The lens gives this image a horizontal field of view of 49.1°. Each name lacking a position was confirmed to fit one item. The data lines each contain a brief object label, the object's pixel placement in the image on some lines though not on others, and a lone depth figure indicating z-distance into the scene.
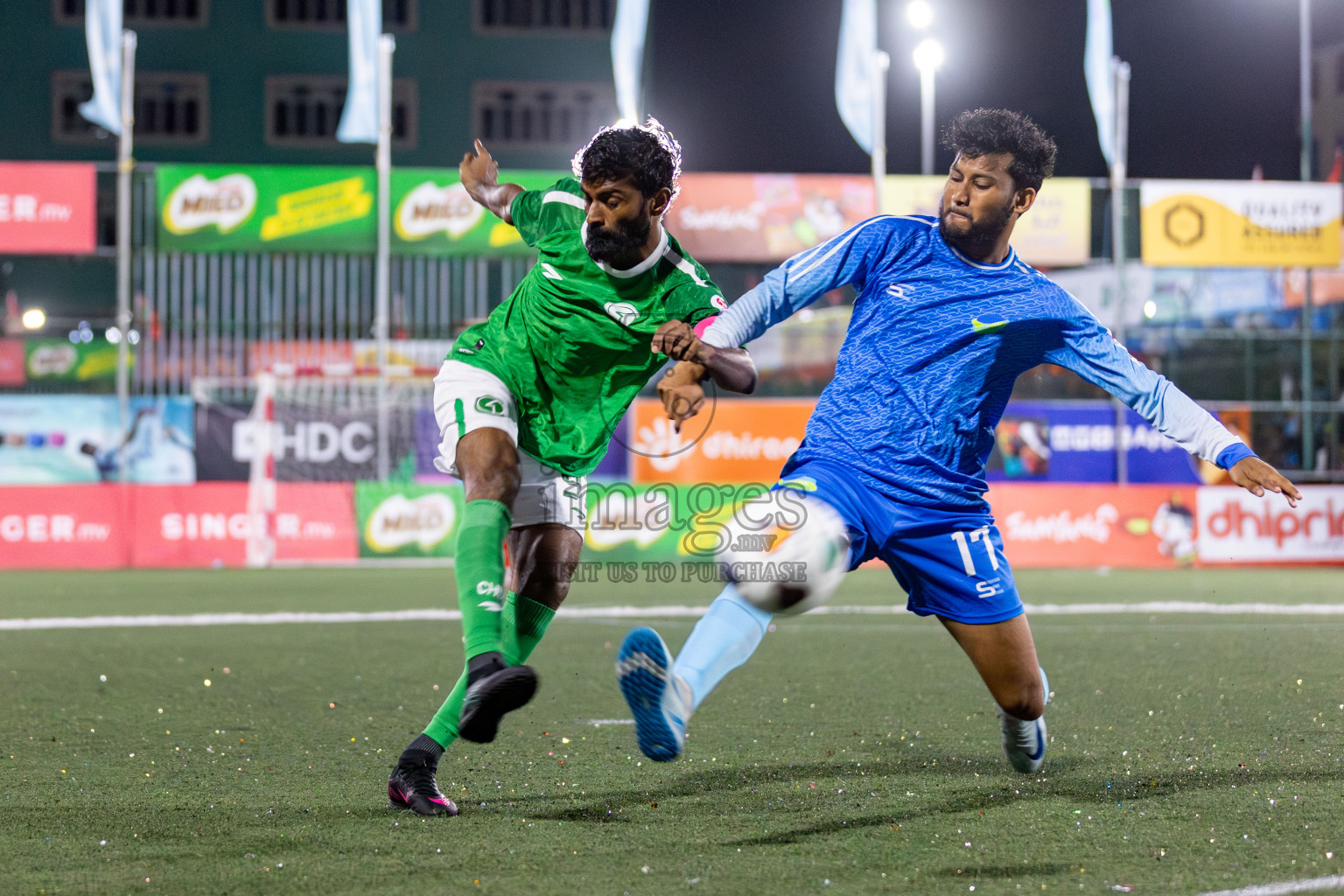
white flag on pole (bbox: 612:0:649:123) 21.47
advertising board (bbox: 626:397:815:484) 19.95
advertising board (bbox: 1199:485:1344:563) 18.89
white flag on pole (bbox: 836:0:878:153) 21.83
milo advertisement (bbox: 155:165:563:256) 20.42
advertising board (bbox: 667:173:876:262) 21.31
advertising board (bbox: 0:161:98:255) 19.80
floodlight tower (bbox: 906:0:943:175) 25.94
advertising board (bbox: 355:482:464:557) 18.48
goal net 19.00
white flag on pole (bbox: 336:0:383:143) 20.84
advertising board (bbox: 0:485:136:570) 17.70
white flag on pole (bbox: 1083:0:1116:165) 22.25
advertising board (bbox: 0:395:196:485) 20.19
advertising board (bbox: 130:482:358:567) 18.11
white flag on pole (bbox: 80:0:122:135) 20.47
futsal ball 4.07
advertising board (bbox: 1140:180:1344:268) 21.53
